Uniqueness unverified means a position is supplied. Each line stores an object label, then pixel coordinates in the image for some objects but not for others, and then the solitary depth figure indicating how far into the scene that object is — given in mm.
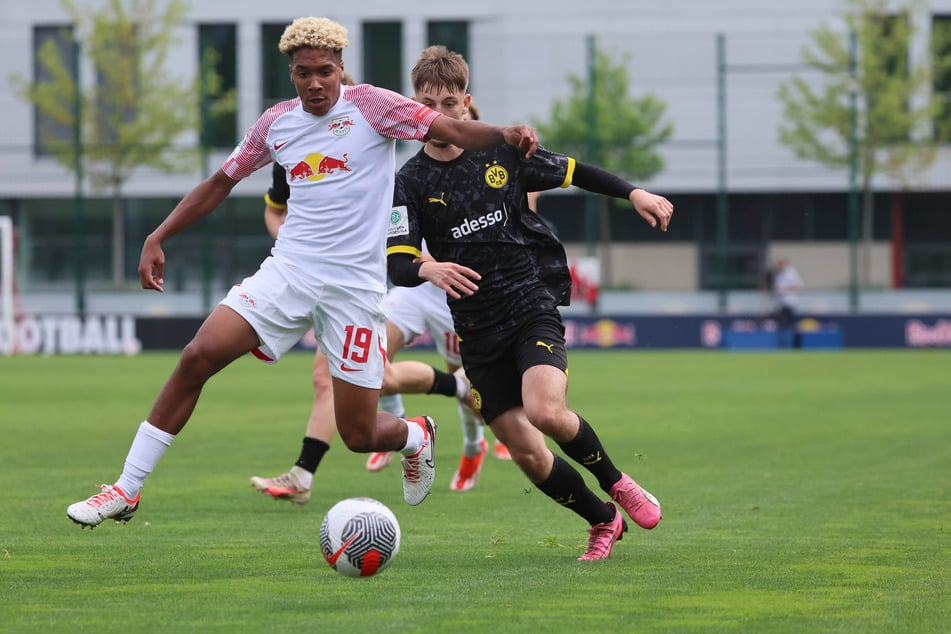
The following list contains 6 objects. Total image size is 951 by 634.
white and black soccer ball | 12250
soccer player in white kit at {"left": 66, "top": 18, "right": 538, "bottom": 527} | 13336
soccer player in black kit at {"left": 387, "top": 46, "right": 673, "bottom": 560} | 13805
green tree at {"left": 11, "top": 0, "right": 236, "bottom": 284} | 66000
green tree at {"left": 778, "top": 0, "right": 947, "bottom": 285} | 66000
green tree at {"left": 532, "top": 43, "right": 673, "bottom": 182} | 66062
